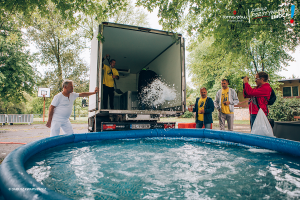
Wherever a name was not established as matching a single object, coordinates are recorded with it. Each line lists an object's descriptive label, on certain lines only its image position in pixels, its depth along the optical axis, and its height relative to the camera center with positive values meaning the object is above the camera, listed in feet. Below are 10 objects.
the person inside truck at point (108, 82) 22.26 +2.85
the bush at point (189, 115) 90.68 -4.99
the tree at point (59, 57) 64.03 +17.48
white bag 12.60 -1.40
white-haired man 13.17 -0.25
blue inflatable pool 4.27 -2.29
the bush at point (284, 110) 39.29 -1.12
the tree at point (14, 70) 55.11 +11.14
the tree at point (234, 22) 15.40 +7.73
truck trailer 17.17 +4.88
